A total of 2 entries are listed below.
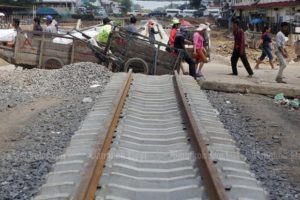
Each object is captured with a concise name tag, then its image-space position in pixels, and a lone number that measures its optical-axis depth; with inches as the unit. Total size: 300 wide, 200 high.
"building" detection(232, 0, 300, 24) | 1907.7
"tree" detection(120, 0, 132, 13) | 7578.7
